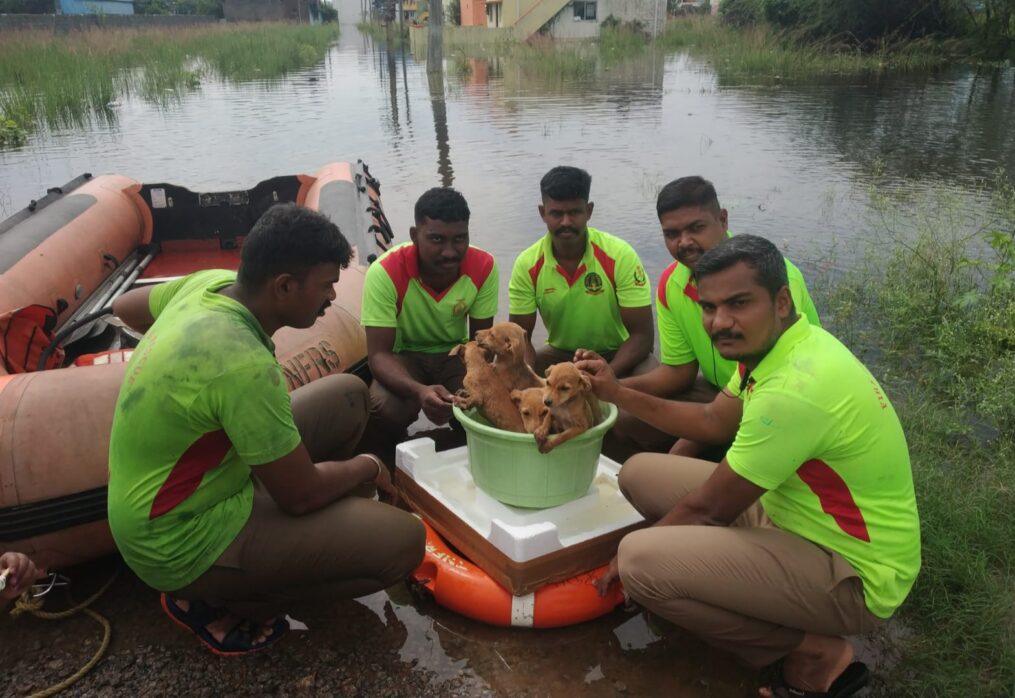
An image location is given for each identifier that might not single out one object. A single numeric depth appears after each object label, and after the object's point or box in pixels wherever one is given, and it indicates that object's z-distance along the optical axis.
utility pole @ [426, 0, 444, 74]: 19.33
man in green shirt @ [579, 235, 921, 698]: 2.12
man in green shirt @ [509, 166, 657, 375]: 3.98
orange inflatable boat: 2.73
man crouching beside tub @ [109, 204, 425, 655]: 2.17
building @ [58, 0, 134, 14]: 36.50
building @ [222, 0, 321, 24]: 52.81
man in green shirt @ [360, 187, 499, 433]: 3.70
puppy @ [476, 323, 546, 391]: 2.97
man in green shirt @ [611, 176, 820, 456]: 3.28
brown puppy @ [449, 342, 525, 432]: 2.91
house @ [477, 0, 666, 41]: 35.72
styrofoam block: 2.62
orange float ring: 2.70
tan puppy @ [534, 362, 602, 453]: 2.62
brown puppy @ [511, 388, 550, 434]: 2.74
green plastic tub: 2.74
